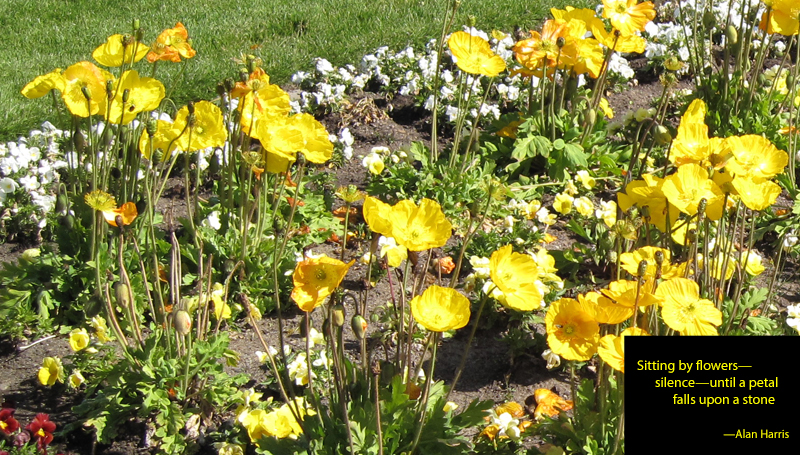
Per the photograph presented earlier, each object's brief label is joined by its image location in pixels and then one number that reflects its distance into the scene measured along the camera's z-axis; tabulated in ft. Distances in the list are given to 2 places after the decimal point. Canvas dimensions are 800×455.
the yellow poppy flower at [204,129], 8.34
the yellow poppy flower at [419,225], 5.88
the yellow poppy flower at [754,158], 6.51
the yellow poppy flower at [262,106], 8.46
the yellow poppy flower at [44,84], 8.16
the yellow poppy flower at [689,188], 6.25
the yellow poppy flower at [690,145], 6.77
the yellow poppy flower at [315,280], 5.71
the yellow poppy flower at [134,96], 8.32
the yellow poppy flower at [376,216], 5.77
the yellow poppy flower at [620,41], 10.99
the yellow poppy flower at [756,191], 6.30
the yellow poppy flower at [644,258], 6.34
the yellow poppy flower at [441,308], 5.63
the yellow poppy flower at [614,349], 5.40
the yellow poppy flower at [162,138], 8.38
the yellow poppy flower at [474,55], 10.43
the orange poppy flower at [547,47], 11.00
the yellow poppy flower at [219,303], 7.85
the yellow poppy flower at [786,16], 9.64
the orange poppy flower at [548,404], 7.77
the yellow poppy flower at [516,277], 5.84
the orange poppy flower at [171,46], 9.07
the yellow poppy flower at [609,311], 5.74
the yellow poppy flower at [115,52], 8.80
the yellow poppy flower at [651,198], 6.70
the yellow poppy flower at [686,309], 5.70
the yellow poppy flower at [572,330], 5.76
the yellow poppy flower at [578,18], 11.16
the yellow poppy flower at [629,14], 10.64
